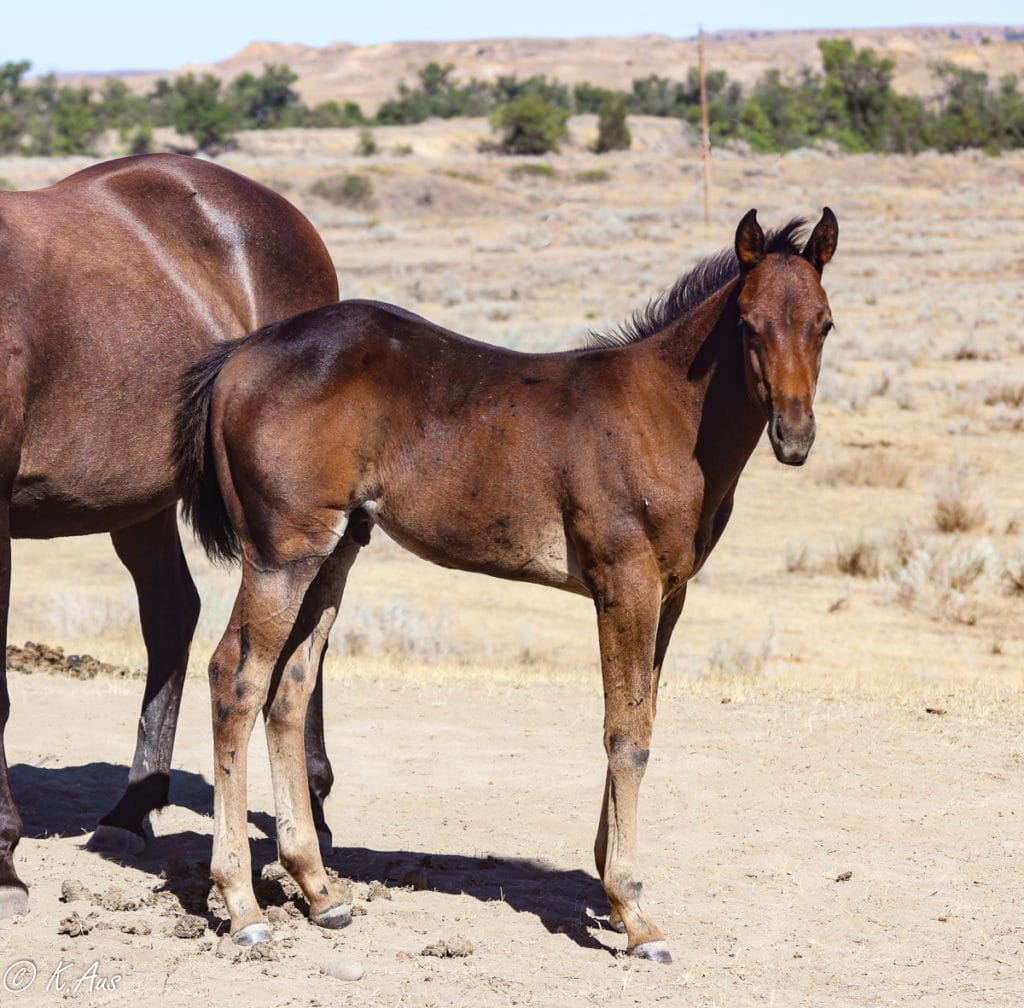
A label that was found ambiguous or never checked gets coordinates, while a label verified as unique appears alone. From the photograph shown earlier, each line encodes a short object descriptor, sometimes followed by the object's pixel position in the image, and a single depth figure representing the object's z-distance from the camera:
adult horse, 5.64
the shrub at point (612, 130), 76.88
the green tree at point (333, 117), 92.56
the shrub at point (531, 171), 60.31
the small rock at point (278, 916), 5.46
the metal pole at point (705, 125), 41.66
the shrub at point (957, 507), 15.17
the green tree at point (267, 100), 92.00
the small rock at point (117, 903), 5.54
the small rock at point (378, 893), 5.77
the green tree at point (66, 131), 71.50
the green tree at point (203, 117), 73.25
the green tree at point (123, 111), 78.38
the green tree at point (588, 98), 98.38
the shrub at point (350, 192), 52.25
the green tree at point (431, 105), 98.75
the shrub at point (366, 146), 76.31
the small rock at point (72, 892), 5.62
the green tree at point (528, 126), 73.12
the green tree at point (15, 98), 74.13
